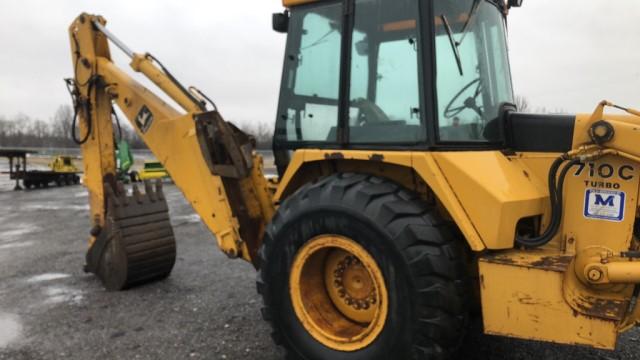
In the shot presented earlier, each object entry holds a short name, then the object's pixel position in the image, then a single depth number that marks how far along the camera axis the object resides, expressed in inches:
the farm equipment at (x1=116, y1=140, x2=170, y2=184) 711.1
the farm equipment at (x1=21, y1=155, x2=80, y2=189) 695.7
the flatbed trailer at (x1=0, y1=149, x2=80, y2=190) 673.6
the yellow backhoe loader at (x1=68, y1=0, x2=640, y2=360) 100.1
